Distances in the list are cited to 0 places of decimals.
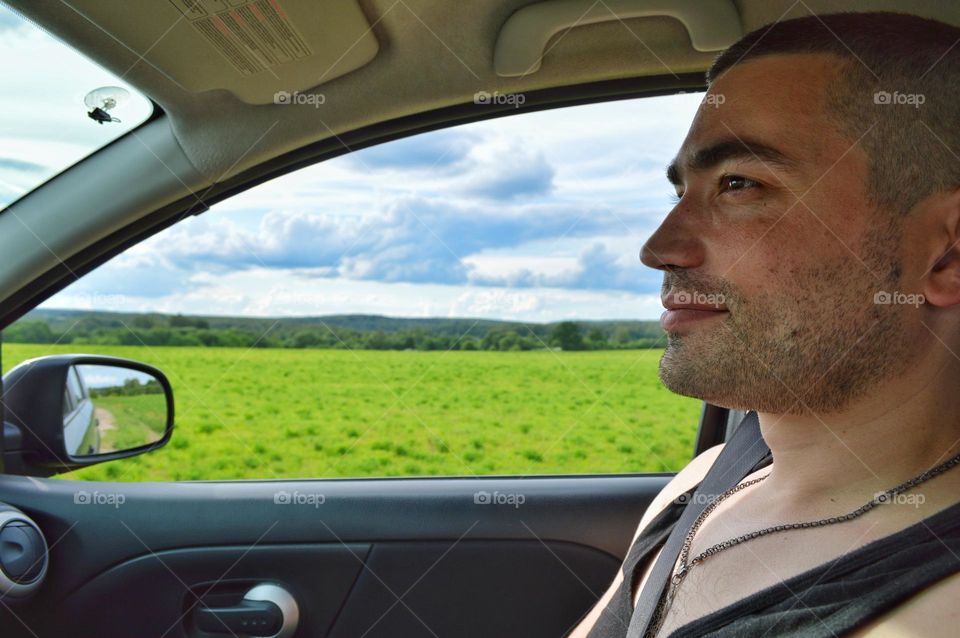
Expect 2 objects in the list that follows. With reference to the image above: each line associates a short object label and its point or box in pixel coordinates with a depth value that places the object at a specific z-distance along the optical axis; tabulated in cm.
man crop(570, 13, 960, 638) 46
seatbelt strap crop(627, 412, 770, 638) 52
